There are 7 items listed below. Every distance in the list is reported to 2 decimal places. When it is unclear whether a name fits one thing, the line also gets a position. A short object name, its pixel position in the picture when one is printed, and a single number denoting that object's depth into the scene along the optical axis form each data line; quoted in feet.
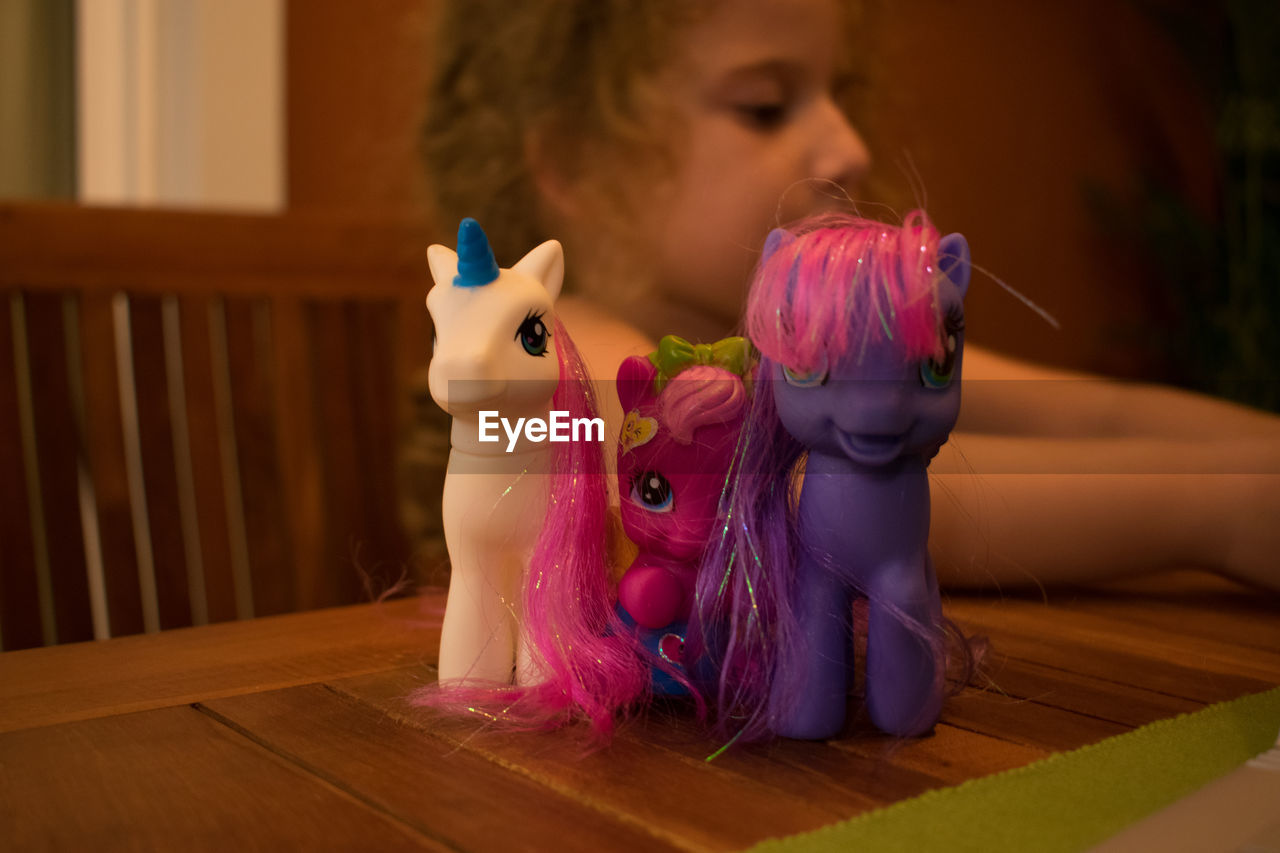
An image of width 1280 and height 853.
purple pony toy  1.28
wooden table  1.12
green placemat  1.10
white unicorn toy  1.42
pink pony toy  1.45
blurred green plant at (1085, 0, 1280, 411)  6.01
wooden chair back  3.15
